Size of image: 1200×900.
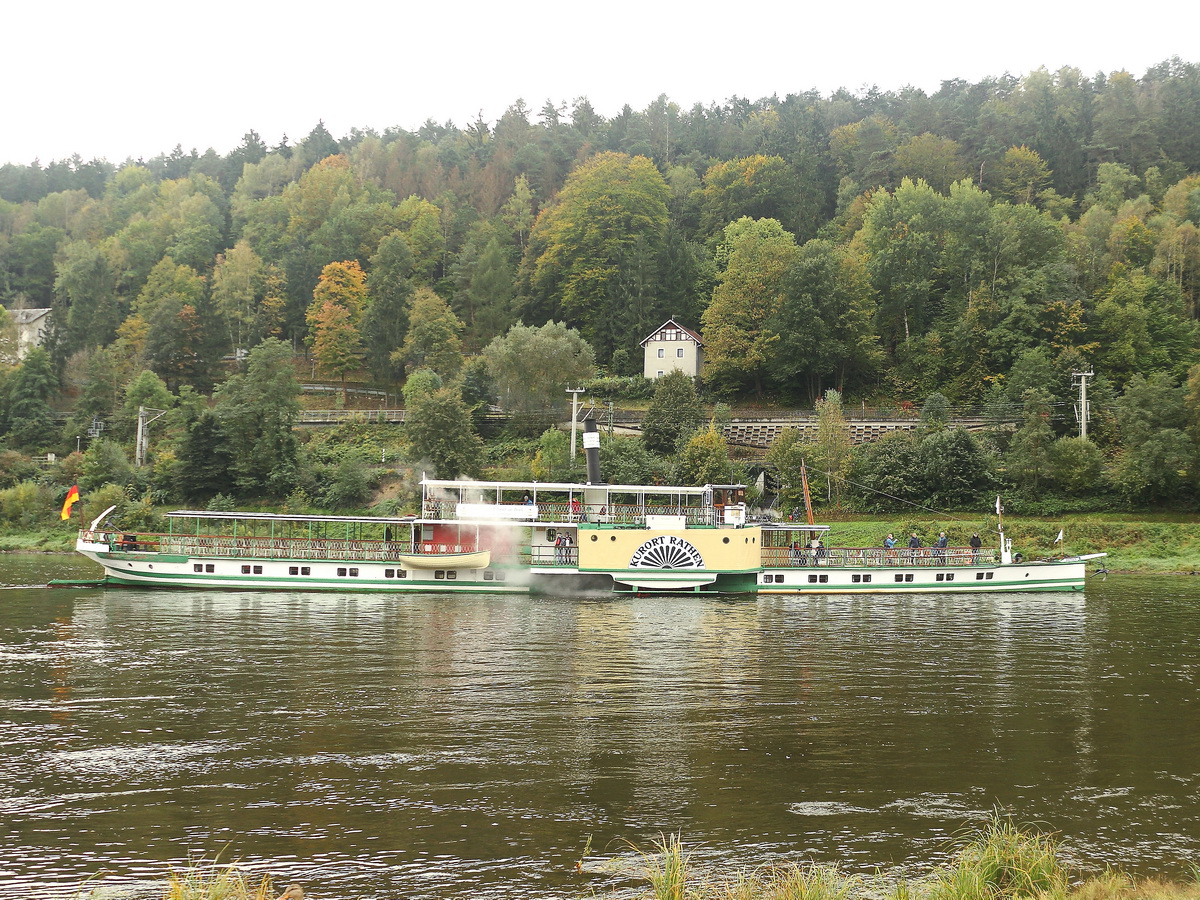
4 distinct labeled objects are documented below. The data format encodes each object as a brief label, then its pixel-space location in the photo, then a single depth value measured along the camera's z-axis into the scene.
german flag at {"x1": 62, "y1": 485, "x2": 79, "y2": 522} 47.50
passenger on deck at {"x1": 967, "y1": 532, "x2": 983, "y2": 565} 49.84
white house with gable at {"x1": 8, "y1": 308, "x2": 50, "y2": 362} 108.56
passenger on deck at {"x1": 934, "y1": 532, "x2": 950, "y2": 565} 49.50
